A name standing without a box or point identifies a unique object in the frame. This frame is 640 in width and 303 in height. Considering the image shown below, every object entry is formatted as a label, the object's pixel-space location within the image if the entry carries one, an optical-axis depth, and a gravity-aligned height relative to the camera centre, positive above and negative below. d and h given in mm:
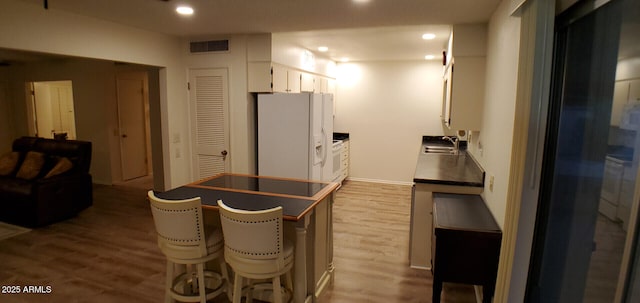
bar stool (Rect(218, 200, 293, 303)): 1987 -825
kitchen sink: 4980 -583
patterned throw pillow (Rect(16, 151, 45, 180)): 4266 -780
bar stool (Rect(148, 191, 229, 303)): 2133 -868
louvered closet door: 4402 -146
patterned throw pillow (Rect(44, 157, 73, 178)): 4324 -800
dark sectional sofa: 4098 -989
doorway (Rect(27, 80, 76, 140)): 6930 -124
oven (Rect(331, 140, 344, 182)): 5707 -827
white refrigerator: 4047 -307
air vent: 4297 +767
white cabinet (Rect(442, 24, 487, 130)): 3250 +329
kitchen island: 2295 -648
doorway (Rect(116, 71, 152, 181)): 6375 -348
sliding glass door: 1154 -204
